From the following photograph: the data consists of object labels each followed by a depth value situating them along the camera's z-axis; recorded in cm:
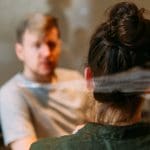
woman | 137
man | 198
